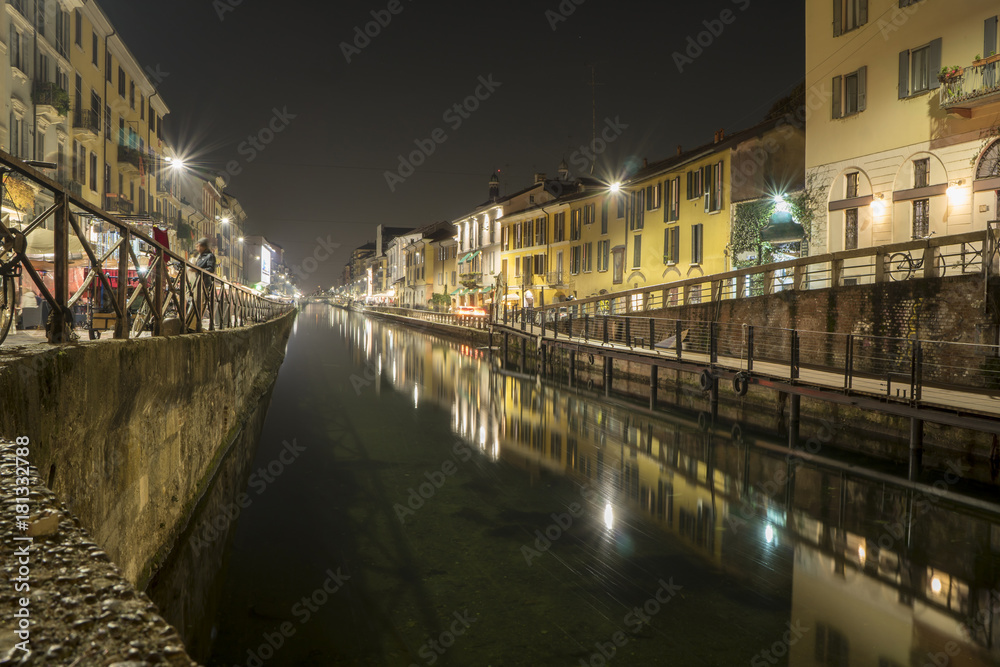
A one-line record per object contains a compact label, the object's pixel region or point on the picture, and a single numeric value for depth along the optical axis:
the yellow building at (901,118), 17.17
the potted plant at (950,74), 16.94
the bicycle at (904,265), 14.99
